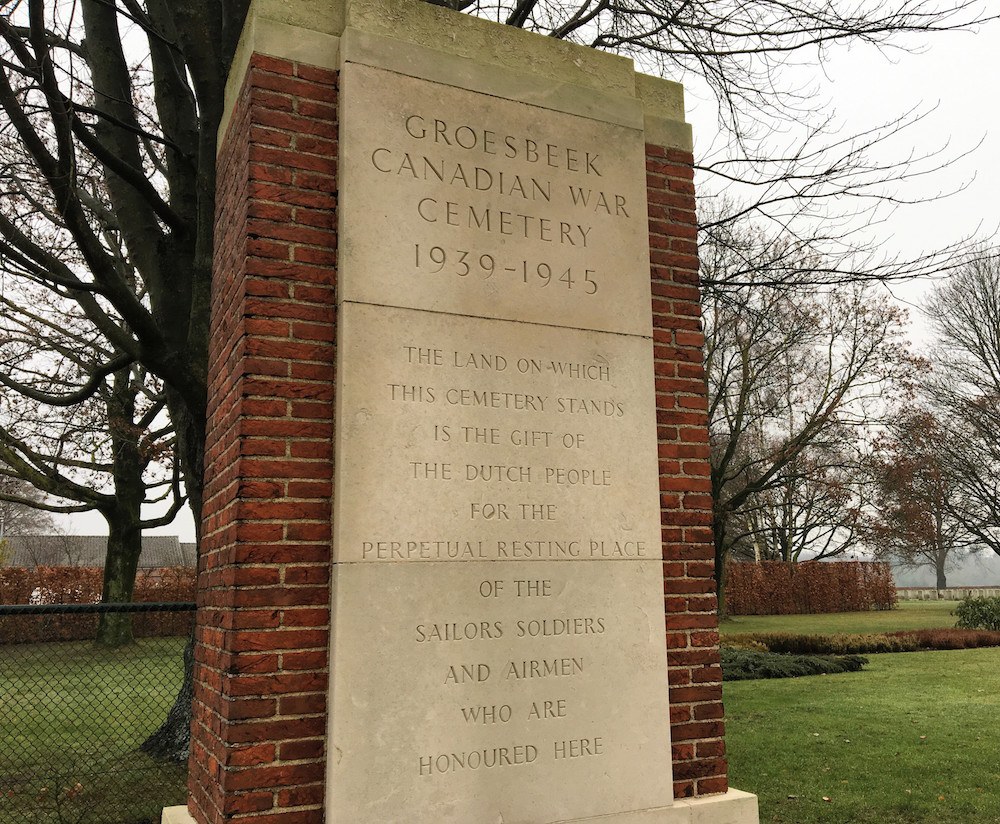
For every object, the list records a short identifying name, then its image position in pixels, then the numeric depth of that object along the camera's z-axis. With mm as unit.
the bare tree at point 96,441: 14312
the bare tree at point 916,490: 27453
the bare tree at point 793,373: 21719
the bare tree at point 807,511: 24141
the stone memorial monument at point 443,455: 3520
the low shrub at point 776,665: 14811
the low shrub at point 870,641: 18594
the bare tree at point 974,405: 29781
